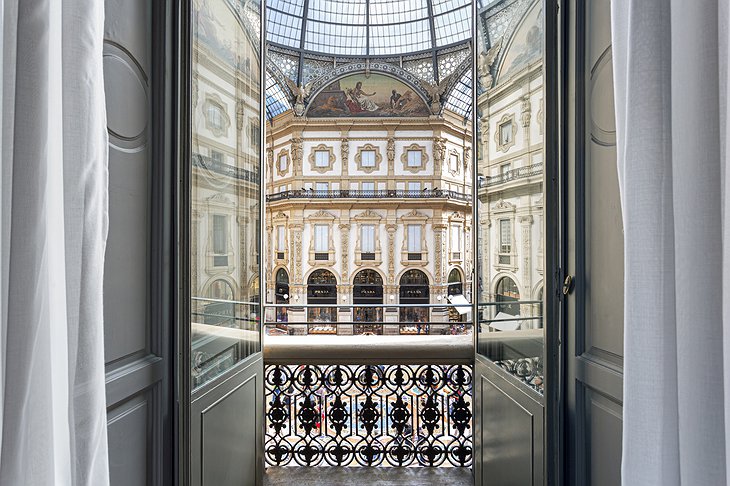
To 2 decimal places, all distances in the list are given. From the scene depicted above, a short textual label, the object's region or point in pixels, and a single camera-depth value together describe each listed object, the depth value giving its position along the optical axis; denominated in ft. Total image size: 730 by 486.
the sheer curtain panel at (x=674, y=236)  5.18
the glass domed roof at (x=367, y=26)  110.52
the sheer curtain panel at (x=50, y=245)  5.32
